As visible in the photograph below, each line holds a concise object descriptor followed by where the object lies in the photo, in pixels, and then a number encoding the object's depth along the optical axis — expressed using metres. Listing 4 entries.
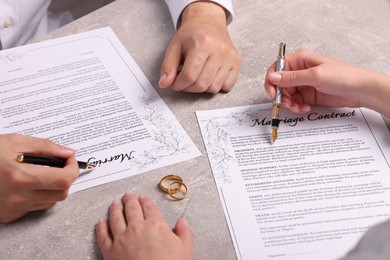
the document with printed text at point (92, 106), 0.85
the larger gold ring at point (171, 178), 0.82
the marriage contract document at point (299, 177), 0.75
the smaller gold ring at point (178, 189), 0.80
